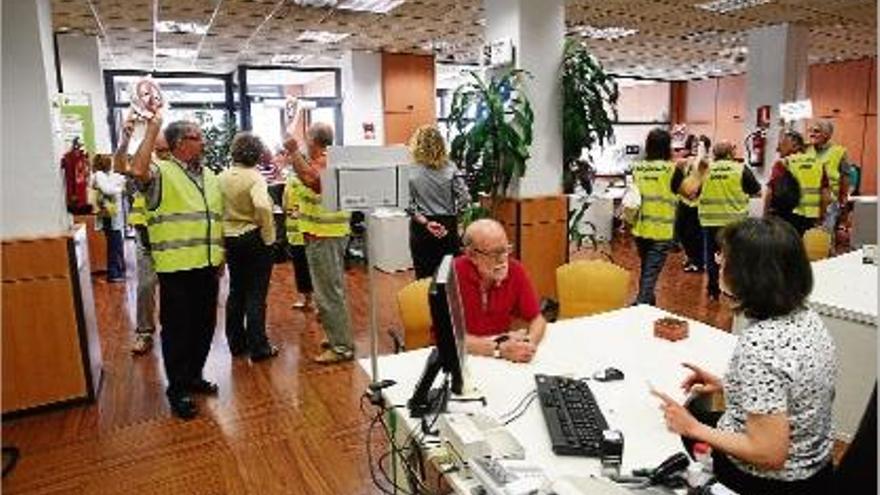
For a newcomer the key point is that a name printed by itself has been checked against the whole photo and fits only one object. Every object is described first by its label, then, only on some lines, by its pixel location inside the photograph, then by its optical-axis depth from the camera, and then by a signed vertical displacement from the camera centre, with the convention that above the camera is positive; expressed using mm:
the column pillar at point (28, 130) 3199 +120
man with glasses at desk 2412 -575
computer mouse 1950 -722
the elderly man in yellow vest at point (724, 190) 5332 -421
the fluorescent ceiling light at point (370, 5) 6012 +1387
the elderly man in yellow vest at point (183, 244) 3145 -479
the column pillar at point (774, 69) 7852 +898
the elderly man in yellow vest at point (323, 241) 3863 -583
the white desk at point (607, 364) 1549 -738
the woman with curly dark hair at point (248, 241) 3803 -573
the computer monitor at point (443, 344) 1498 -505
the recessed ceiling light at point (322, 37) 7588 +1385
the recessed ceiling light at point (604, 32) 8031 +1459
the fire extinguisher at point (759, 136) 7948 +52
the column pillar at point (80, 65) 7583 +1061
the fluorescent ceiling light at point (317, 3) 5965 +1392
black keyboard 1503 -714
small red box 2297 -690
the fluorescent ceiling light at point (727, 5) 6625 +1452
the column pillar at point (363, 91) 8953 +810
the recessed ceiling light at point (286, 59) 9422 +1377
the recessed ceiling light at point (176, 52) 8531 +1362
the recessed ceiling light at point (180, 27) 6801 +1370
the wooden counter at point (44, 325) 3330 -939
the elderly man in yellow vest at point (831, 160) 5336 -188
